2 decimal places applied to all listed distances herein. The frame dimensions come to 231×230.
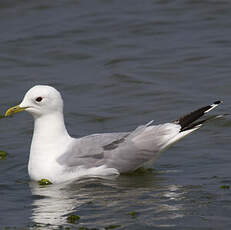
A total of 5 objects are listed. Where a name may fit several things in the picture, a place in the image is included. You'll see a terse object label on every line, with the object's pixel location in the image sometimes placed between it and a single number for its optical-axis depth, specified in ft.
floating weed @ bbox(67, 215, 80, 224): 45.70
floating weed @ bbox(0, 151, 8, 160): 62.64
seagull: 55.88
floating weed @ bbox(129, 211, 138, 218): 45.82
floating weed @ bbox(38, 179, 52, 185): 55.63
